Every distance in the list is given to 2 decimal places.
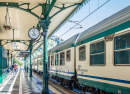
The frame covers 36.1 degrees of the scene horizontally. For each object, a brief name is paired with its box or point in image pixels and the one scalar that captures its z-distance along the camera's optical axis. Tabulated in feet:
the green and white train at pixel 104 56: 18.12
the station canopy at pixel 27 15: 34.63
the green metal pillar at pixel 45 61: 33.30
